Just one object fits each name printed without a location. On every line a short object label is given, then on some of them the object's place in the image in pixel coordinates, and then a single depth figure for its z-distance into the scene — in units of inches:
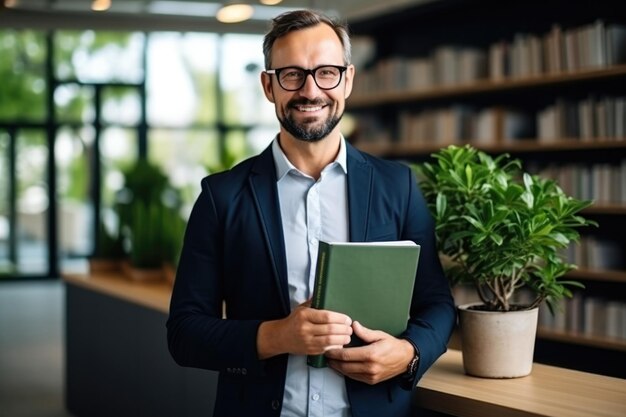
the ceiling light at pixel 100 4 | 274.8
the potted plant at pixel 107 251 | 228.2
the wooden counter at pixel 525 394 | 78.3
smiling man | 77.3
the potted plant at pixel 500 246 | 86.4
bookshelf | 235.1
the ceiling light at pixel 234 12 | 267.0
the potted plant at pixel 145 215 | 206.4
